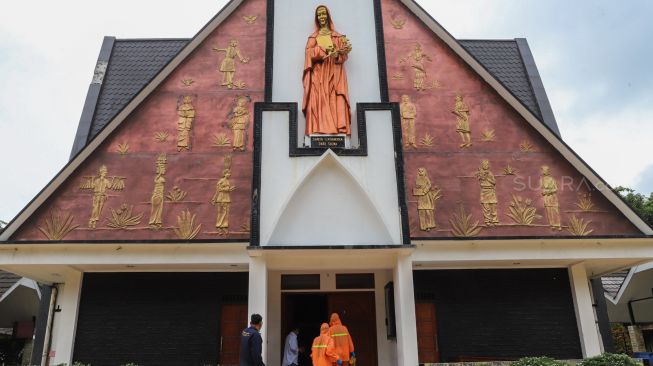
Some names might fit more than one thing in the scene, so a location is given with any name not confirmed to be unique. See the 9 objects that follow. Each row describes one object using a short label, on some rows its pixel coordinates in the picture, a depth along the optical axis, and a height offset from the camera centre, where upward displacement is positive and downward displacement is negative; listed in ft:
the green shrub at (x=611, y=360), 23.81 +0.07
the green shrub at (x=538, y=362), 24.68 +0.08
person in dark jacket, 22.36 +0.92
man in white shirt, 31.99 +1.11
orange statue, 34.30 +19.51
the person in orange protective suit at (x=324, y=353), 28.37 +0.89
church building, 31.91 +10.02
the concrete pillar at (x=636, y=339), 52.06 +2.22
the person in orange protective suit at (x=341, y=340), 29.78 +1.63
